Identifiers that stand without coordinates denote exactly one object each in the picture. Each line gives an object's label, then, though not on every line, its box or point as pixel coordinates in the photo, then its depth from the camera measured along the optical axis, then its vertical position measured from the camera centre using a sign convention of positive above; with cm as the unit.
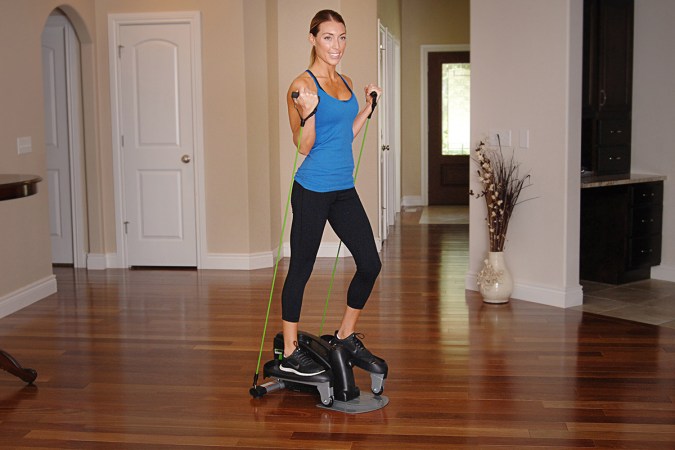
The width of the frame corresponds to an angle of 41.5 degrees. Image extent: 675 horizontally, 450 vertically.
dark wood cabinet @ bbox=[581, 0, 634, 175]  628 +33
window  1179 +34
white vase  583 -96
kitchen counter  600 -32
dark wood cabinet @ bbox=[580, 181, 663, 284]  630 -70
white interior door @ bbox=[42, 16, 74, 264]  739 +1
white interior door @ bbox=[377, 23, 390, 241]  838 -2
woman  368 -20
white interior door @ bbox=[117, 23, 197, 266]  734 -4
